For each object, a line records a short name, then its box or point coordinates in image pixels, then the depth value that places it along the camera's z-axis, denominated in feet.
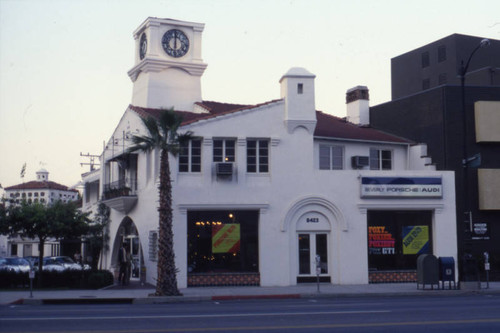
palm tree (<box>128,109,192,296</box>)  78.79
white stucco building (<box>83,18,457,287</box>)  92.94
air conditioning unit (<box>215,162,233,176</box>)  92.32
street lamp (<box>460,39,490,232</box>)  85.76
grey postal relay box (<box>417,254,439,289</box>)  82.38
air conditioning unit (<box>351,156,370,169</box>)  103.40
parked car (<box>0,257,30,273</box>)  117.29
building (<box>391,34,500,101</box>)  180.86
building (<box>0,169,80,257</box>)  233.58
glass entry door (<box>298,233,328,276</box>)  95.81
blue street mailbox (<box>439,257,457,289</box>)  83.43
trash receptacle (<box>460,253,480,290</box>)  85.97
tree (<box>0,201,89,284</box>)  98.07
